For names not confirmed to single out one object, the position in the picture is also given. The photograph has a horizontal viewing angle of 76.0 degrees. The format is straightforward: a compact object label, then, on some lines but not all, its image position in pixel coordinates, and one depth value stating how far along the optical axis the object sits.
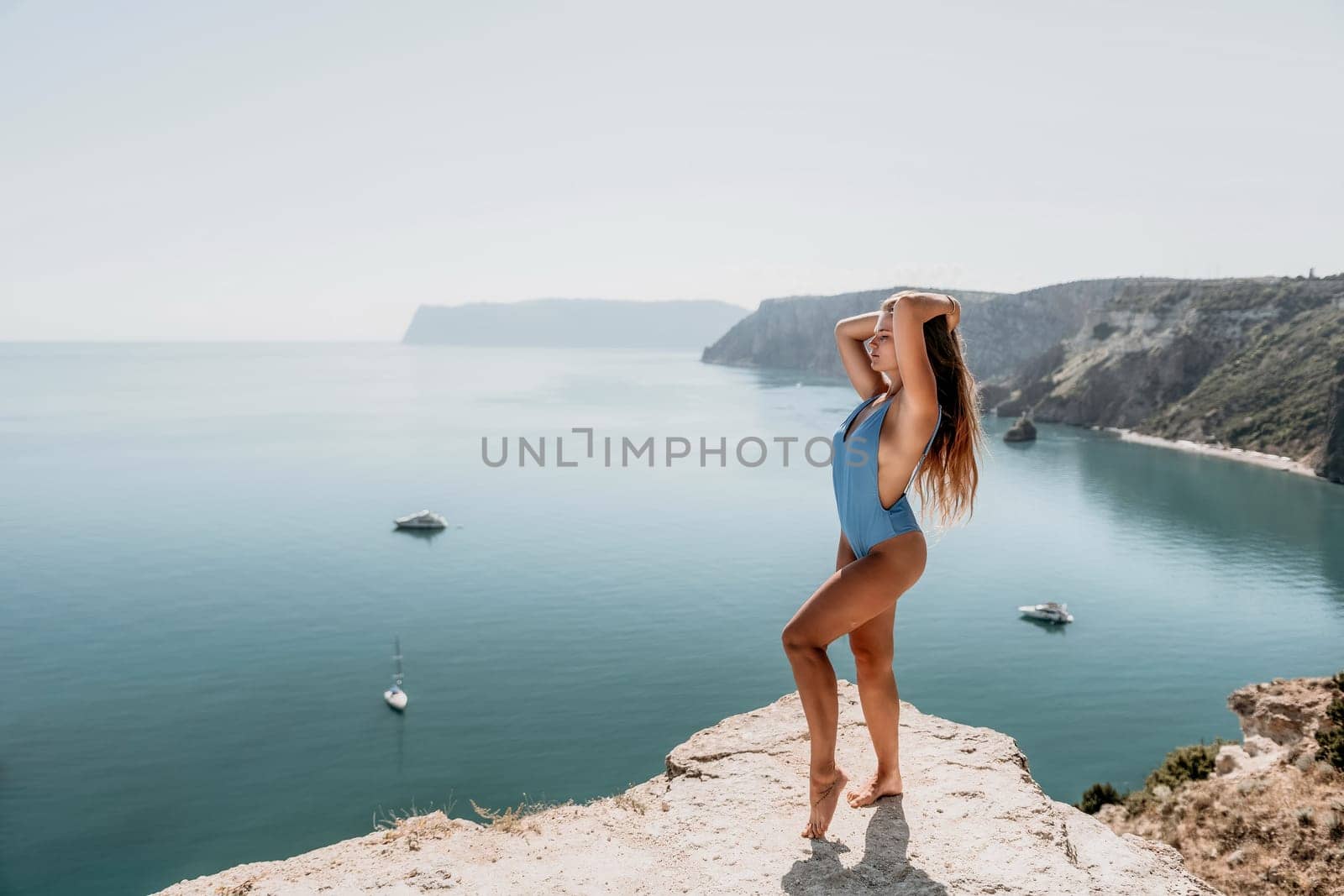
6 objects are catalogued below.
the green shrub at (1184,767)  13.13
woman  3.84
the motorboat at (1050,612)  34.00
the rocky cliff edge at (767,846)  3.78
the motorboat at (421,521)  45.28
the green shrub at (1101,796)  16.97
